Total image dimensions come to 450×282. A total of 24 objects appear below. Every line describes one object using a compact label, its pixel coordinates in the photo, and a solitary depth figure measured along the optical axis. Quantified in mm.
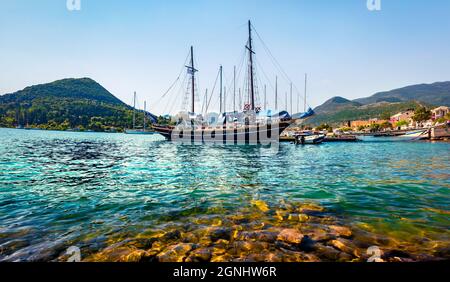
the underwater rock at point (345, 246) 4383
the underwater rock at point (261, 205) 7087
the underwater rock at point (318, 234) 4986
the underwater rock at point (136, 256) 4175
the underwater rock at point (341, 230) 5184
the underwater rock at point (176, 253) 4215
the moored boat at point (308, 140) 55406
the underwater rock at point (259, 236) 5000
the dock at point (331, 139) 67800
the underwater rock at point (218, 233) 5106
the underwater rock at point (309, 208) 6996
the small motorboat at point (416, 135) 67750
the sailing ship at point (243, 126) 50344
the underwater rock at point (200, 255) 4207
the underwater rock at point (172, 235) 5059
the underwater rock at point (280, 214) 6339
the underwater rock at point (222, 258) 4207
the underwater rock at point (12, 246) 4397
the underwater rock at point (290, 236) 4883
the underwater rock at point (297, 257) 4145
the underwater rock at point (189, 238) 4930
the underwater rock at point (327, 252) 4219
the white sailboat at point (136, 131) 164250
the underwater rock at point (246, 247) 4508
